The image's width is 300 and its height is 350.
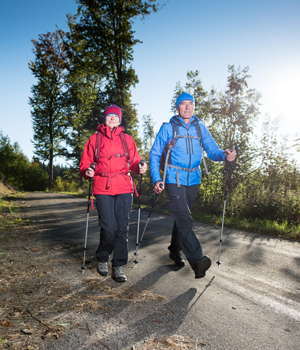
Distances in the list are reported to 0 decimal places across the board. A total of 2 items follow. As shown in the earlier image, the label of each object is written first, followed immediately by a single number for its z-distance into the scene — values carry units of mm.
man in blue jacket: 3877
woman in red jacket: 3932
